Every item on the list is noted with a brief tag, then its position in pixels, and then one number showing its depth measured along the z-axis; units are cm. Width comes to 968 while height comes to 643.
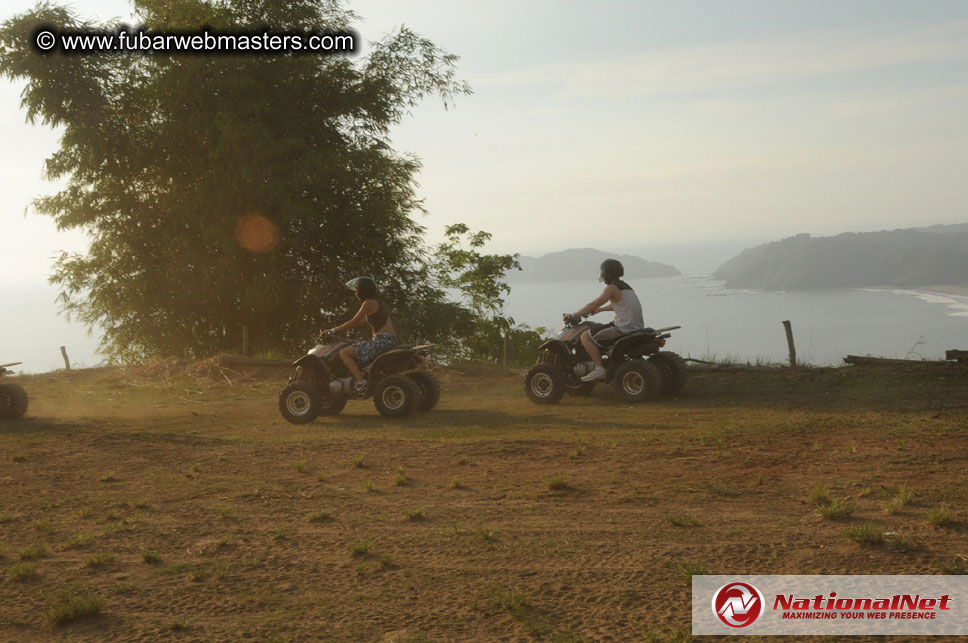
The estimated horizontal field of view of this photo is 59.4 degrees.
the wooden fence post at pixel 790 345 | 1406
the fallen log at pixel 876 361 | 1266
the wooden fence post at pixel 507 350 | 1922
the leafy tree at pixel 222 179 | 2095
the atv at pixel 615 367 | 1196
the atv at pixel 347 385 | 1132
